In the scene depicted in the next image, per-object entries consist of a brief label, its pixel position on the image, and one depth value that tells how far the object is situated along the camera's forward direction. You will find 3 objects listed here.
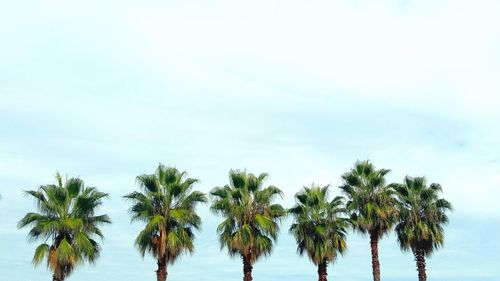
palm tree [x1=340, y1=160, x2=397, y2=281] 50.75
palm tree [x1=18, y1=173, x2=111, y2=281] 40.03
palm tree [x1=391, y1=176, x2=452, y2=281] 52.12
